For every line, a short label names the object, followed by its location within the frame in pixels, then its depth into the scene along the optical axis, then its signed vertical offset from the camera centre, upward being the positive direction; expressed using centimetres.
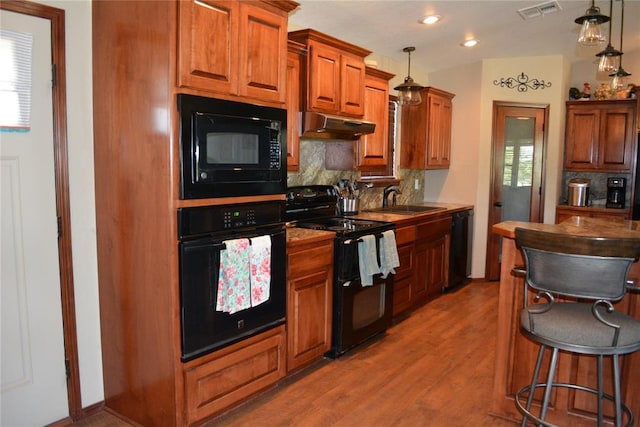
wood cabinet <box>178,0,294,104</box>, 216 +63
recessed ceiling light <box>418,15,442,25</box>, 395 +135
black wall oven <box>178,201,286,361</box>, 222 -48
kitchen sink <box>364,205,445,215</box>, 474 -36
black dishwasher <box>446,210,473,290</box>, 513 -83
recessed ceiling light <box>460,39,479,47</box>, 476 +139
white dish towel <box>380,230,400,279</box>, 360 -62
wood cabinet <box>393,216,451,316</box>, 415 -85
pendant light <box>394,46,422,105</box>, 411 +74
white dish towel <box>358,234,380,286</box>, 339 -63
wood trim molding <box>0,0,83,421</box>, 230 -11
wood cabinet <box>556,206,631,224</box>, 539 -40
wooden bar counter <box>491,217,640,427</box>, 224 -94
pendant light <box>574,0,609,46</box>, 238 +80
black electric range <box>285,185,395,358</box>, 326 -71
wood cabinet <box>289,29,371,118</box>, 339 +77
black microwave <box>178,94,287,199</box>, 218 +12
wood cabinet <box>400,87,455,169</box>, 515 +50
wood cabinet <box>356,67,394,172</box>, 421 +51
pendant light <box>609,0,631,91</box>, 356 +77
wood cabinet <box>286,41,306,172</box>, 327 +52
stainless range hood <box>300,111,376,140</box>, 337 +37
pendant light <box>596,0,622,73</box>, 293 +76
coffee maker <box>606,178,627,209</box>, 550 -16
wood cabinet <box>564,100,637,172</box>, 545 +52
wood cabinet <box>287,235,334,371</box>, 291 -83
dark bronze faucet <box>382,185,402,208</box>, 511 -20
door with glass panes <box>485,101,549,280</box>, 555 +12
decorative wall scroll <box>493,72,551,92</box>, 548 +112
